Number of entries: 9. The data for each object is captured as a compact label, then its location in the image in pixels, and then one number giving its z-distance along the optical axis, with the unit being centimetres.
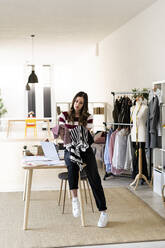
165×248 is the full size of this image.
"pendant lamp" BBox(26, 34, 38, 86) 1053
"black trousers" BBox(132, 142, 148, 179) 585
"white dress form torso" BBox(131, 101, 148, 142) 545
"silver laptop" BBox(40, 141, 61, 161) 412
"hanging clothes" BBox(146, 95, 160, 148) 513
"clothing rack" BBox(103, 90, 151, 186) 569
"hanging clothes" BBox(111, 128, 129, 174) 587
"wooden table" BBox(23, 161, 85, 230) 373
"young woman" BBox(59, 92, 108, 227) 380
